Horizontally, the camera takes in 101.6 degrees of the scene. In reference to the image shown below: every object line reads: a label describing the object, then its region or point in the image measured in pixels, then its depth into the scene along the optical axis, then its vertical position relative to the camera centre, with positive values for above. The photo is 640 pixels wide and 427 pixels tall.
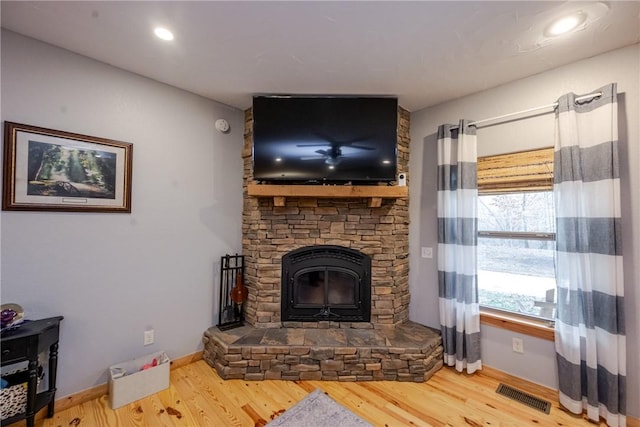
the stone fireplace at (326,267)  2.47 -0.46
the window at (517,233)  2.02 -0.12
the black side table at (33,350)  1.43 -0.75
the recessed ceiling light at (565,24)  1.43 +1.12
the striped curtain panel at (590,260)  1.62 -0.27
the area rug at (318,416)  1.67 -1.30
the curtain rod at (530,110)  1.72 +0.82
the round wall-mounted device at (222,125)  2.55 +0.92
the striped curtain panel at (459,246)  2.20 -0.24
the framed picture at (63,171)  1.61 +0.33
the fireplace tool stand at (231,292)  2.49 -0.71
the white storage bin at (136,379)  1.80 -1.16
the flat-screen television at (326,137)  2.32 +0.73
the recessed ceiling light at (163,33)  1.56 +1.14
